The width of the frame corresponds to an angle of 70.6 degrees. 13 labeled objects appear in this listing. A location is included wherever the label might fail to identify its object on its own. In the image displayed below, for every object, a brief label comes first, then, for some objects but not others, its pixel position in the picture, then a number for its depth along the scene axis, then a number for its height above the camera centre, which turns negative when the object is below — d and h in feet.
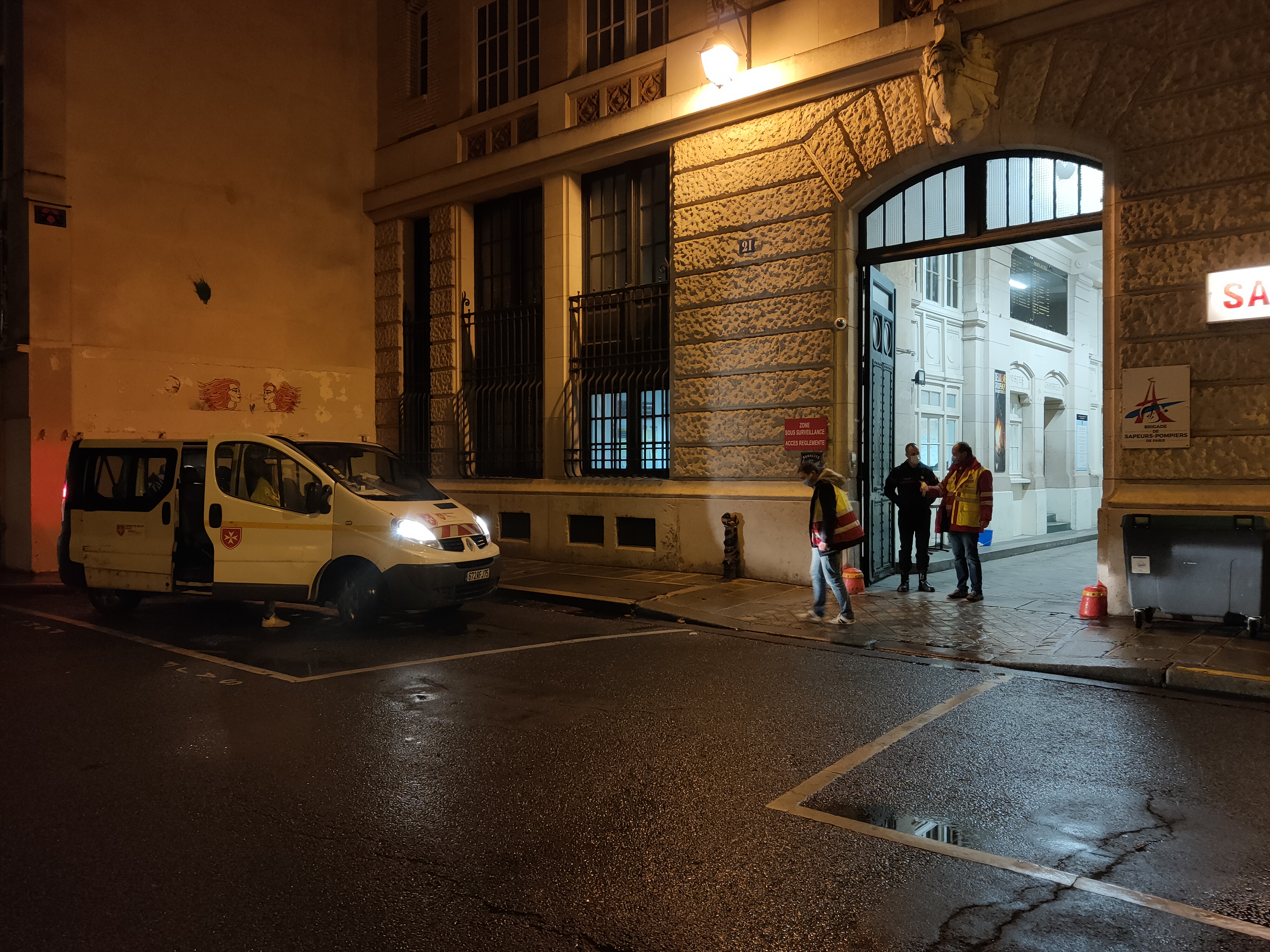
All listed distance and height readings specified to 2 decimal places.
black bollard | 40.06 -3.68
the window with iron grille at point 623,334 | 44.80 +6.95
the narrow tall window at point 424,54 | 56.70 +26.26
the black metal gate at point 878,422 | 38.99 +2.03
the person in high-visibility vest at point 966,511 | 34.27 -1.71
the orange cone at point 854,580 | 36.63 -4.67
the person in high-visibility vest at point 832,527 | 29.66 -2.00
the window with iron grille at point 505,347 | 50.11 +6.98
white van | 29.76 -2.02
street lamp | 38.40 +17.53
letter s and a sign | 27.99 +5.38
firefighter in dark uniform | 37.81 -1.56
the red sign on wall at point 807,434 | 37.37 +1.38
